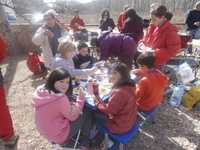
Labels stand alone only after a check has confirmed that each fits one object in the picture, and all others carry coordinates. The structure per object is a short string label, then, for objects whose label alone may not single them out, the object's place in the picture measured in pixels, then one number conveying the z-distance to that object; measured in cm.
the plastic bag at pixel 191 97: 300
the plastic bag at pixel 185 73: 331
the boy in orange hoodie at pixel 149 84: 209
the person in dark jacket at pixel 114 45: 299
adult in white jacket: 321
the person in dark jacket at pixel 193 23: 532
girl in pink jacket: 166
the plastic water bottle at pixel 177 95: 309
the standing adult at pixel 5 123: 204
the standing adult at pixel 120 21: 599
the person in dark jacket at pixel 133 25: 397
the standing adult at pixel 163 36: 253
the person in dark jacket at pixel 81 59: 290
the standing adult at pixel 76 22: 672
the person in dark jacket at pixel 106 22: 590
